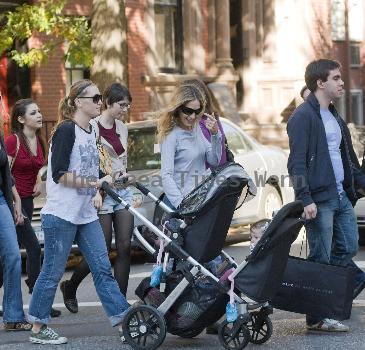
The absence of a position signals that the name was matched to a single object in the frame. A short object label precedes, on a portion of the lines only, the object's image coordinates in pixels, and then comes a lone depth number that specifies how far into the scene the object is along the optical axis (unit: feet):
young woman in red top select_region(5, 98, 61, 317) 63.93
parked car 82.99
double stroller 48.70
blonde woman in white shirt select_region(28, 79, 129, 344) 52.39
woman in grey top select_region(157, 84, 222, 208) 54.44
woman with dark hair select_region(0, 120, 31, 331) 55.83
